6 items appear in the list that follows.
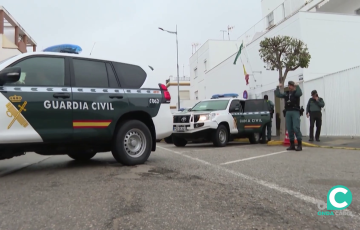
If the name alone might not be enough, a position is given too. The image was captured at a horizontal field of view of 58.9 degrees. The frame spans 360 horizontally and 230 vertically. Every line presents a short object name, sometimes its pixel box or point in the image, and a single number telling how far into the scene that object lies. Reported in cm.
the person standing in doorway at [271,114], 1188
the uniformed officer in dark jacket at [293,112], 804
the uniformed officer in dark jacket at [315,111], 1051
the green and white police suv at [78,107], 445
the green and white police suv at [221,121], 995
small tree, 1085
